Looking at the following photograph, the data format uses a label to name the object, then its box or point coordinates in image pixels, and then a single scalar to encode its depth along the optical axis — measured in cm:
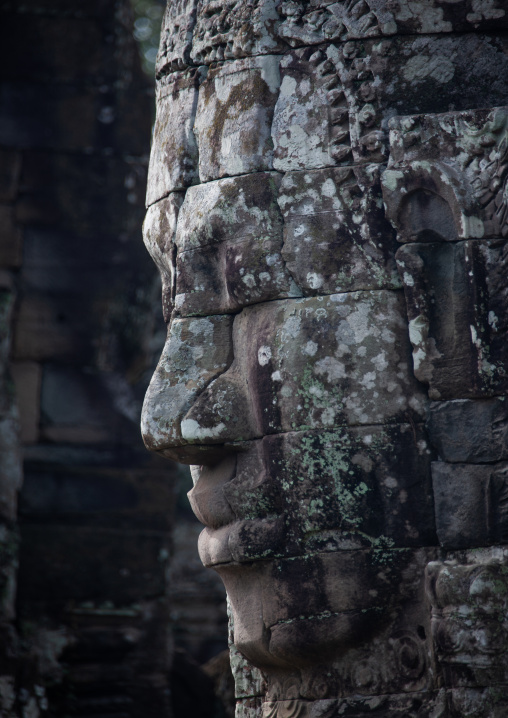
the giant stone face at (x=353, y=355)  682
